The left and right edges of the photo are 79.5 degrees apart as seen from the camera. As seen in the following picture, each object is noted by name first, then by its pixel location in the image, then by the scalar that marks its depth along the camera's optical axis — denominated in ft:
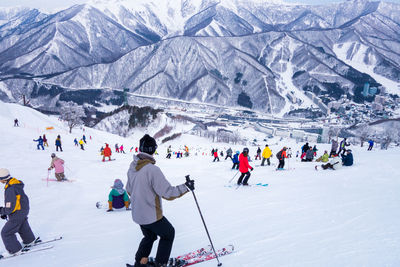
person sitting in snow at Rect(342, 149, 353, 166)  39.73
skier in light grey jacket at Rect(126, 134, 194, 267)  10.07
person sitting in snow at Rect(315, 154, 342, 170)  37.29
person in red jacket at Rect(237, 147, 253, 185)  28.12
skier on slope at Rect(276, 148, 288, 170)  41.27
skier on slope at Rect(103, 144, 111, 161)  53.51
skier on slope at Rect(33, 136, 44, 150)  60.29
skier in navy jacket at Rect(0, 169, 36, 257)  13.87
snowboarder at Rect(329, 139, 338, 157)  55.06
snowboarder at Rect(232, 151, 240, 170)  45.89
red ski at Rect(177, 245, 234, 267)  13.10
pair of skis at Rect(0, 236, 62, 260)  14.82
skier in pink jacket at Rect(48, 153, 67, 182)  32.78
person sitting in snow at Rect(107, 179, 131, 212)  23.18
